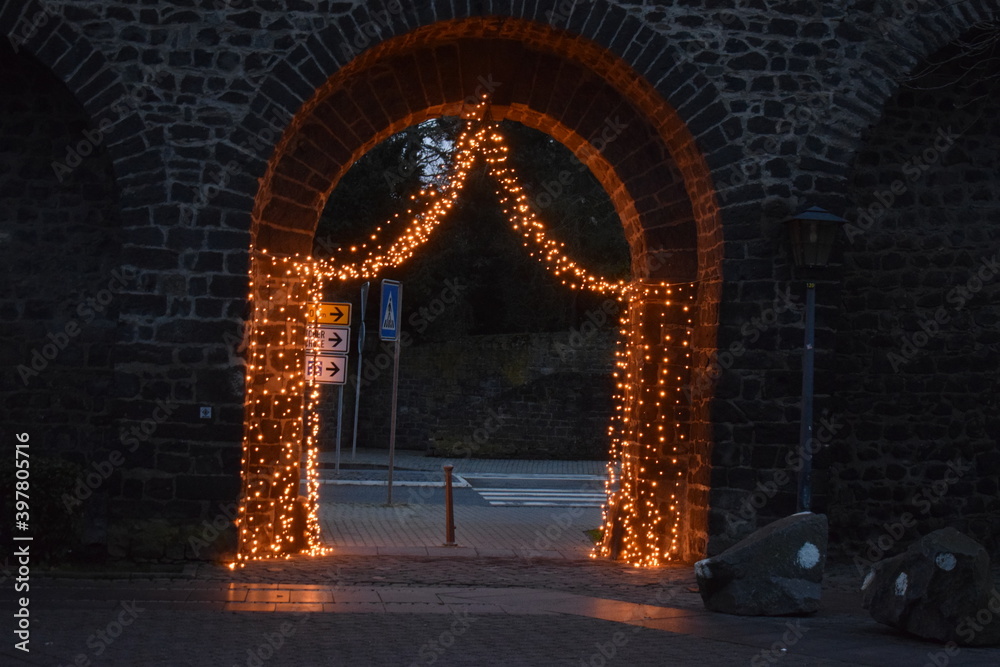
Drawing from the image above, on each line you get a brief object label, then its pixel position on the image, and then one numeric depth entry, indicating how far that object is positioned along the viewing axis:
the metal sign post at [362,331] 18.33
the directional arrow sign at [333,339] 14.59
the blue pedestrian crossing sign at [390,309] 14.84
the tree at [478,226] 24.00
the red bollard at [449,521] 11.36
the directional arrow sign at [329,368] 14.28
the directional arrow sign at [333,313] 15.07
